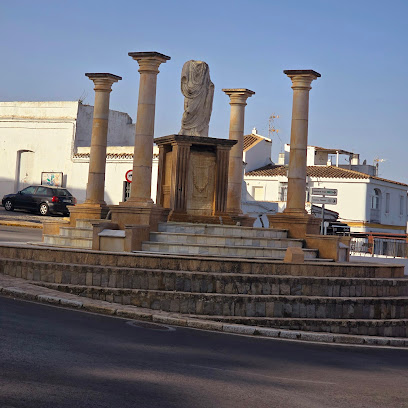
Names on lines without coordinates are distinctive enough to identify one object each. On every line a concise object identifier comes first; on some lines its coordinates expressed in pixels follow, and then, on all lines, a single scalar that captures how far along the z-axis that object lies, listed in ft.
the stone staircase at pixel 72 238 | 68.49
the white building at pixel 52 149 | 153.69
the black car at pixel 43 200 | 128.74
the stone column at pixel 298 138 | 71.97
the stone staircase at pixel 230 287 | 51.19
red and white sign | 102.63
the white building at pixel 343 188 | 199.41
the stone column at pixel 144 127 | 67.92
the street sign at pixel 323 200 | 78.22
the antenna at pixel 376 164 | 242.21
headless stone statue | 73.61
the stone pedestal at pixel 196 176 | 71.26
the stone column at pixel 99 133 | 81.30
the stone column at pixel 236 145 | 81.51
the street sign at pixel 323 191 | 78.89
